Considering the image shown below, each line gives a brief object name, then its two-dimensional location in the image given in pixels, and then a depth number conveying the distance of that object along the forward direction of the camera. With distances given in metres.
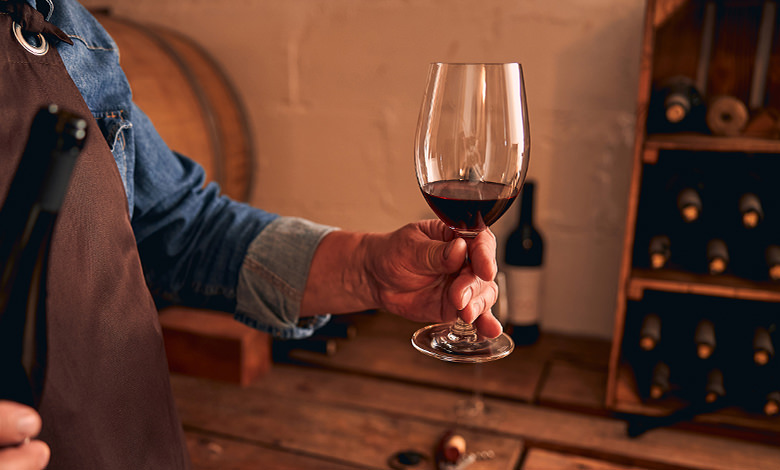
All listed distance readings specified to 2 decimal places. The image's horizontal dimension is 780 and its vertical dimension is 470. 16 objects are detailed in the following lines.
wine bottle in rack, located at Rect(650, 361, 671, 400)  1.20
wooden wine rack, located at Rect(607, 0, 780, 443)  1.11
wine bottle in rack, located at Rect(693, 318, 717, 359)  1.20
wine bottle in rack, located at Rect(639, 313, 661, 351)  1.23
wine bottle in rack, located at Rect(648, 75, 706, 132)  1.22
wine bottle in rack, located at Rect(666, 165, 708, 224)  1.20
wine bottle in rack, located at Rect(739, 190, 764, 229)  1.17
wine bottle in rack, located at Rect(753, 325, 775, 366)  1.17
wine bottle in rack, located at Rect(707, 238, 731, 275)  1.18
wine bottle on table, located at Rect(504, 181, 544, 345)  1.46
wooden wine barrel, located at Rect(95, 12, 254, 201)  1.41
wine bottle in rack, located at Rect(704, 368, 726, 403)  1.17
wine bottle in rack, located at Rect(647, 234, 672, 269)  1.22
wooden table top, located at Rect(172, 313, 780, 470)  1.05
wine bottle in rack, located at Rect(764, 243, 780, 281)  1.14
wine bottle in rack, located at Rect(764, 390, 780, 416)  1.16
